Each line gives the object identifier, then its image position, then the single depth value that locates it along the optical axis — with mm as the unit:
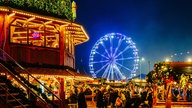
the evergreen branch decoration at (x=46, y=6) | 15593
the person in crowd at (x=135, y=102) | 11490
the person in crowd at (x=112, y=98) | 18891
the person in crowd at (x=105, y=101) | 18382
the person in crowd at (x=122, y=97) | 16937
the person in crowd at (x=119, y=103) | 14839
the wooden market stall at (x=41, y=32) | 15283
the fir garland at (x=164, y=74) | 15803
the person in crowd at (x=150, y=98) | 19118
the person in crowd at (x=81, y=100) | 14706
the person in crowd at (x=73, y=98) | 16595
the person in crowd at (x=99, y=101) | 17624
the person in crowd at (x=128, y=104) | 11552
